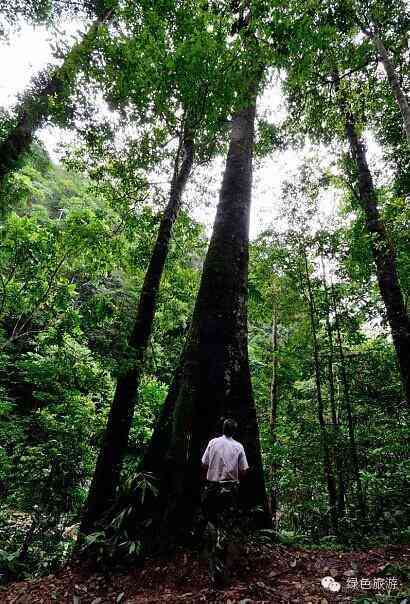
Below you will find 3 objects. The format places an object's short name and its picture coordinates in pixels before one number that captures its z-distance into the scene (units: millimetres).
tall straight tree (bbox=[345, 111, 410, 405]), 6621
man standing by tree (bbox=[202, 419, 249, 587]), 3697
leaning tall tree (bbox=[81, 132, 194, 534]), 5289
